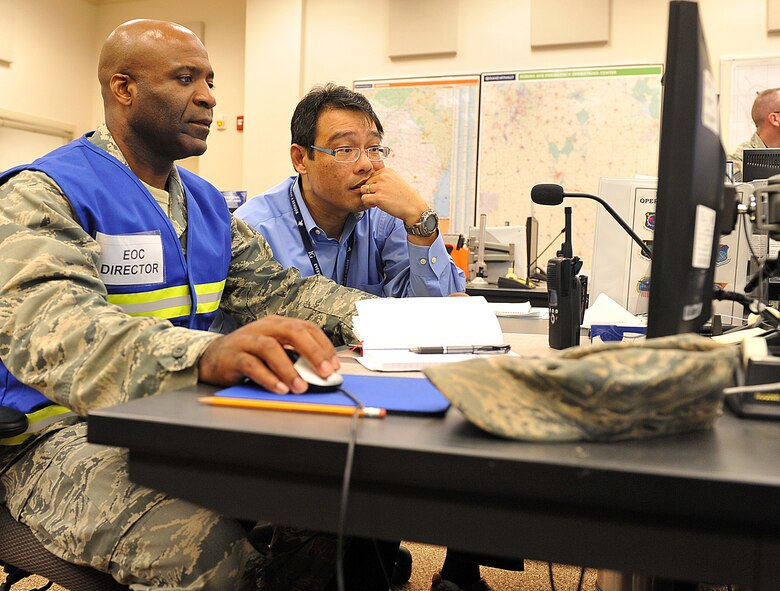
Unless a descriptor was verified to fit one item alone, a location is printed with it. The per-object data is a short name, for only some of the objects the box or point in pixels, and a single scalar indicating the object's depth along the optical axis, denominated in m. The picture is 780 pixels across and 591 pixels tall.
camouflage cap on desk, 0.52
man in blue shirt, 1.88
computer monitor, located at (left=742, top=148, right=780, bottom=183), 1.90
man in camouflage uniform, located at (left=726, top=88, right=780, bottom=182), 3.98
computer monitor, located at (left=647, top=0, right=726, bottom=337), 0.67
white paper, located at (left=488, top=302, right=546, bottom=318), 1.98
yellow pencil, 0.62
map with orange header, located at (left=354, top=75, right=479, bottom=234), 5.17
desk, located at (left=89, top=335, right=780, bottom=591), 0.47
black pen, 1.05
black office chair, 0.90
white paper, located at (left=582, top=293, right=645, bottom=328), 1.48
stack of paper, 1.10
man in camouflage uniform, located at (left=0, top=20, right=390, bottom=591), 0.77
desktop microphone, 1.53
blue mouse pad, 0.64
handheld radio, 1.25
